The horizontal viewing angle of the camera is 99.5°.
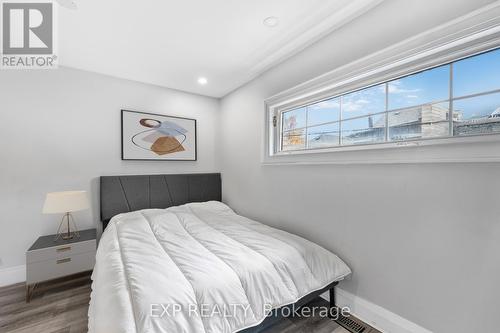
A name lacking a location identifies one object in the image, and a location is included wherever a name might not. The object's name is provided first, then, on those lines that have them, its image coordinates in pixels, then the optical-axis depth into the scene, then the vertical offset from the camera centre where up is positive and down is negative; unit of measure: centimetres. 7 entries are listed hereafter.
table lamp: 208 -41
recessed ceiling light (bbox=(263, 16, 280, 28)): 175 +120
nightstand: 196 -94
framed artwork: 283 +37
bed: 102 -67
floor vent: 156 -123
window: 122 +41
